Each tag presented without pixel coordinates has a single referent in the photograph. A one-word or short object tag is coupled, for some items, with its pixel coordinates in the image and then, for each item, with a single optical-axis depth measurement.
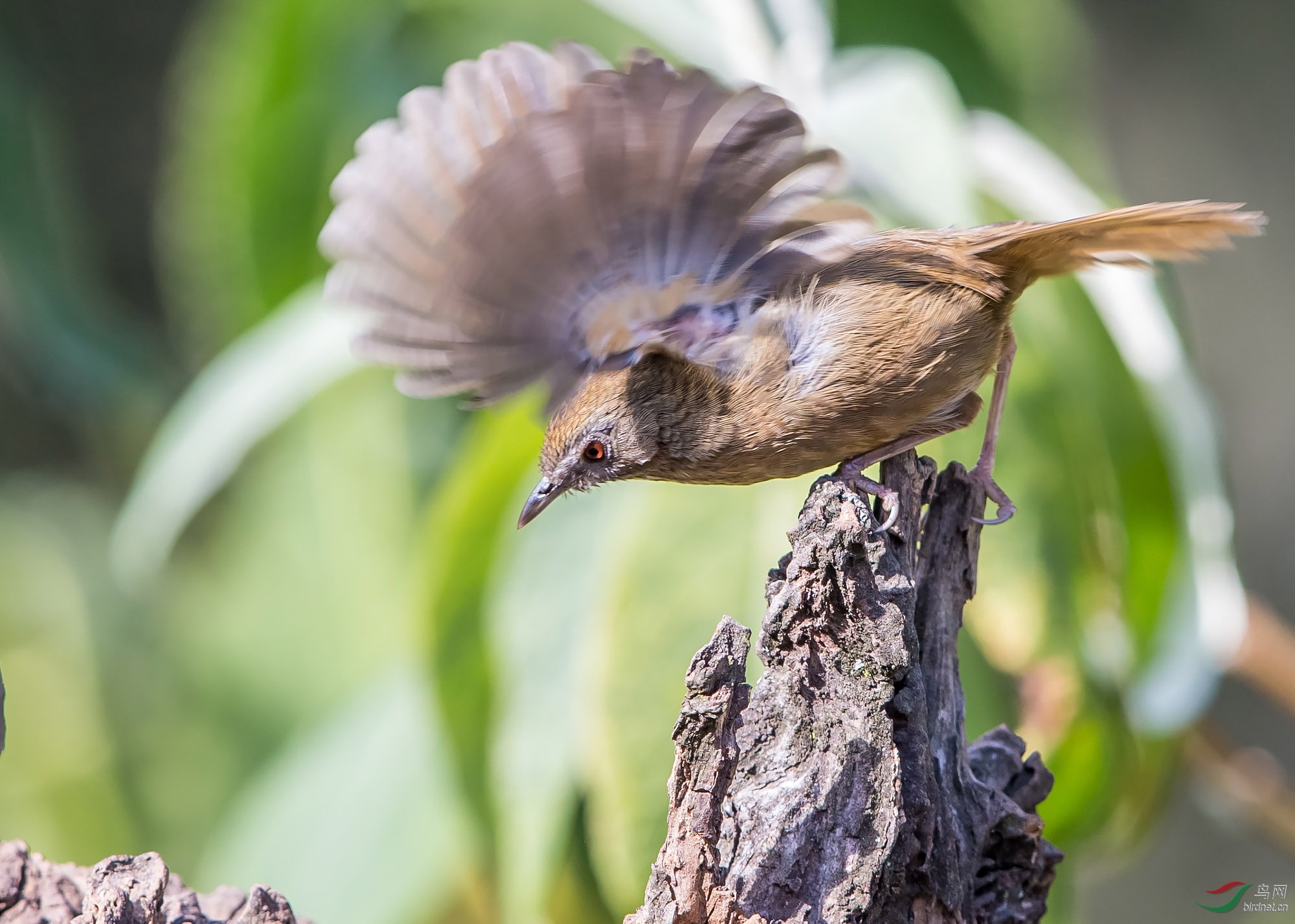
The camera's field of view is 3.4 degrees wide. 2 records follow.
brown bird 4.23
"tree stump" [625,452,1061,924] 4.19
